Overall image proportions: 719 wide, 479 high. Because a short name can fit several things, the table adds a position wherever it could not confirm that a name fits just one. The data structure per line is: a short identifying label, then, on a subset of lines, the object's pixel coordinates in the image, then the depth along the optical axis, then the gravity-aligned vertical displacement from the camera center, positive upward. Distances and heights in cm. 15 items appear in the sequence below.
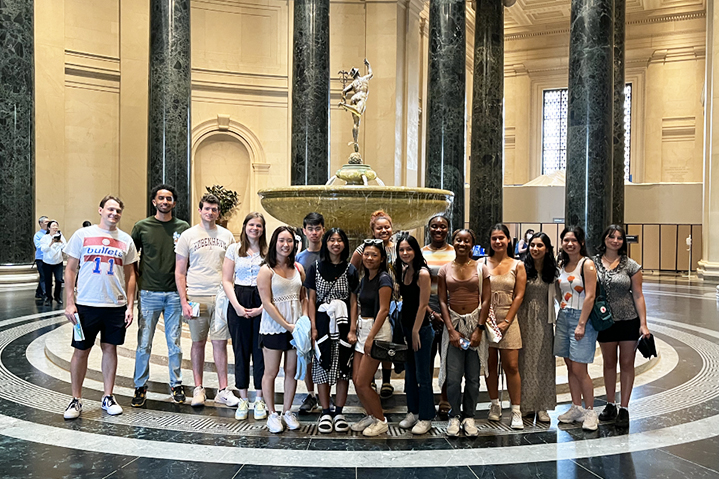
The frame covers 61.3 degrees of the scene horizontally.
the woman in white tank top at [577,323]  446 -77
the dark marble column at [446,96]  1082 +222
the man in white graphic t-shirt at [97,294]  456 -57
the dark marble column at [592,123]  993 +161
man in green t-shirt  499 -54
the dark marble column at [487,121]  1399 +232
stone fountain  708 +19
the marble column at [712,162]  1530 +150
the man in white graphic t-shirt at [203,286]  488 -55
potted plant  1791 +63
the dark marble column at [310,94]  1159 +242
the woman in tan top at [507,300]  453 -60
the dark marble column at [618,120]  1379 +238
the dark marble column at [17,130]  1110 +164
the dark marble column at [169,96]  1058 +214
